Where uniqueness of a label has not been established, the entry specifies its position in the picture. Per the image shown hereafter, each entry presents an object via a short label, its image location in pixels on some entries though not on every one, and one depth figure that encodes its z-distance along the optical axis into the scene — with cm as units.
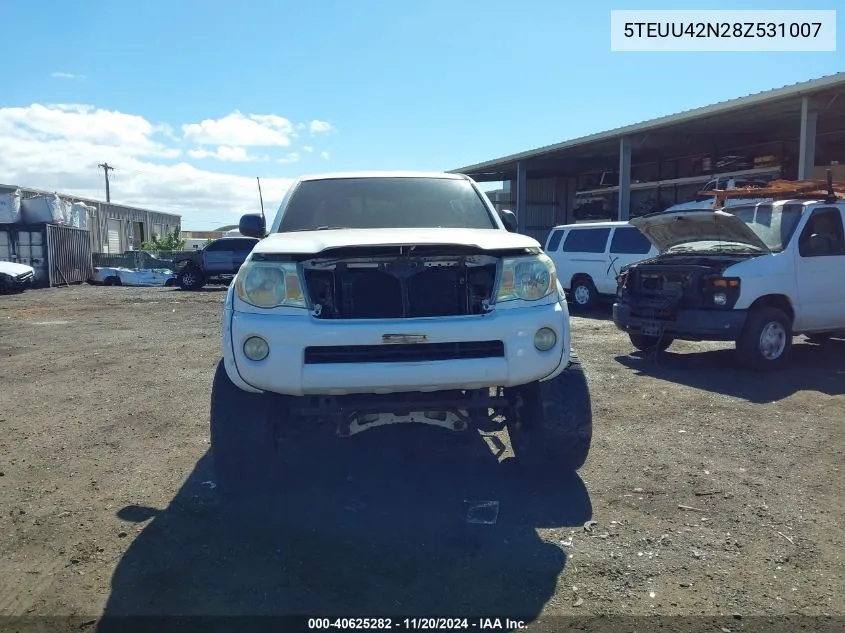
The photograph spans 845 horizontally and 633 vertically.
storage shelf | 1736
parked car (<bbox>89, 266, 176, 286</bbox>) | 2744
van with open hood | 768
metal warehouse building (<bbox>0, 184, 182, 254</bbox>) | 4153
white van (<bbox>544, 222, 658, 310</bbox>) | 1355
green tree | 4778
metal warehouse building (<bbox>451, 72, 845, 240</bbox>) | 1520
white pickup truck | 340
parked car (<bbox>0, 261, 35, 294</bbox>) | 2297
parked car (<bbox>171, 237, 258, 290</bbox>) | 2478
